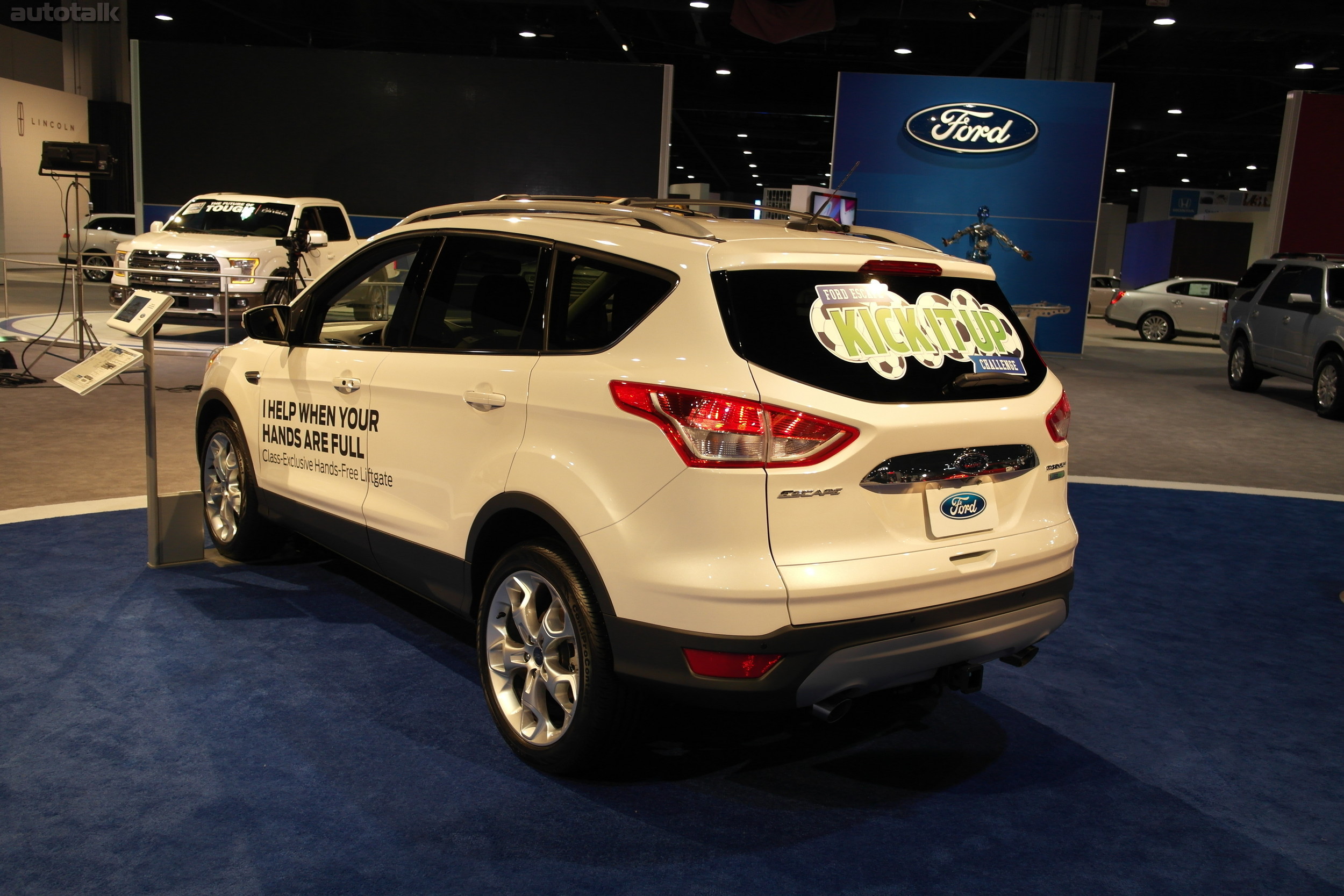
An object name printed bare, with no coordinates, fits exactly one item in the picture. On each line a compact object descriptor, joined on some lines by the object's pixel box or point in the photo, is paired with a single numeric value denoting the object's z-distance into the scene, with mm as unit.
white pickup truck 12211
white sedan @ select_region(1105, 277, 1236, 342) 21828
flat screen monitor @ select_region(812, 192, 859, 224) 15273
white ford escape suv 2645
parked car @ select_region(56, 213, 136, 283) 23234
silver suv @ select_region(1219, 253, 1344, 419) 11945
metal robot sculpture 15500
